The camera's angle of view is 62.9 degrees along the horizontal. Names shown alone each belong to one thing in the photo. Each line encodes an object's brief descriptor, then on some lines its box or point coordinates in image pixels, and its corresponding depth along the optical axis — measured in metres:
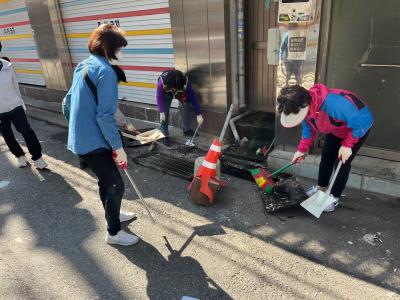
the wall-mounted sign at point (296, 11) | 3.64
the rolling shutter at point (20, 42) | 9.29
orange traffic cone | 3.81
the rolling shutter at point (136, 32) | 6.00
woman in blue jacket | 2.57
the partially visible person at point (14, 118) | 4.50
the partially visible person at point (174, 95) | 5.09
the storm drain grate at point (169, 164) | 4.73
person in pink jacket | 2.87
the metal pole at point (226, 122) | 4.96
